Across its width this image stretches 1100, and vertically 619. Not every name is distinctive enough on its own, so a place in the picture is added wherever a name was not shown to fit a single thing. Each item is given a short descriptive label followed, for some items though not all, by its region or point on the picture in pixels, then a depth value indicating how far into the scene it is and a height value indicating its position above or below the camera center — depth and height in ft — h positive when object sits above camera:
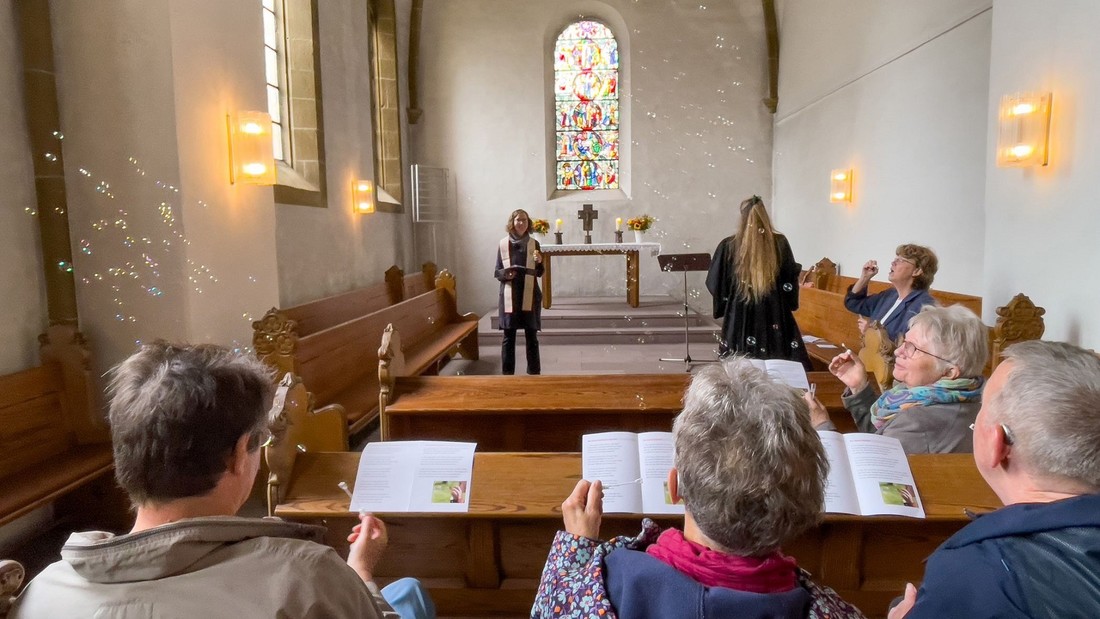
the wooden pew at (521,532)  7.25 -3.09
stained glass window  39.58 +7.40
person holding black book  22.59 -1.53
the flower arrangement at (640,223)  35.20 +0.75
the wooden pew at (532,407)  12.25 -2.85
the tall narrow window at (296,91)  24.29 +5.25
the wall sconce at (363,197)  28.55 +1.87
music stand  24.39 -0.83
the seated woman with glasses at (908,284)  12.60 -0.88
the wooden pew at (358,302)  21.40 -2.07
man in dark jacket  3.47 -1.42
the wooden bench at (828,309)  19.49 -2.30
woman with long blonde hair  12.94 -0.99
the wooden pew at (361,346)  14.19 -2.83
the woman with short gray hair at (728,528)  3.82 -1.61
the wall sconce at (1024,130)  13.62 +2.01
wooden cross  36.42 +1.24
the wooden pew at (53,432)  10.81 -3.09
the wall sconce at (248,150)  15.24 +2.03
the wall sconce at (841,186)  27.66 +1.93
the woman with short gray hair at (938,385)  7.57 -1.60
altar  33.27 -0.60
